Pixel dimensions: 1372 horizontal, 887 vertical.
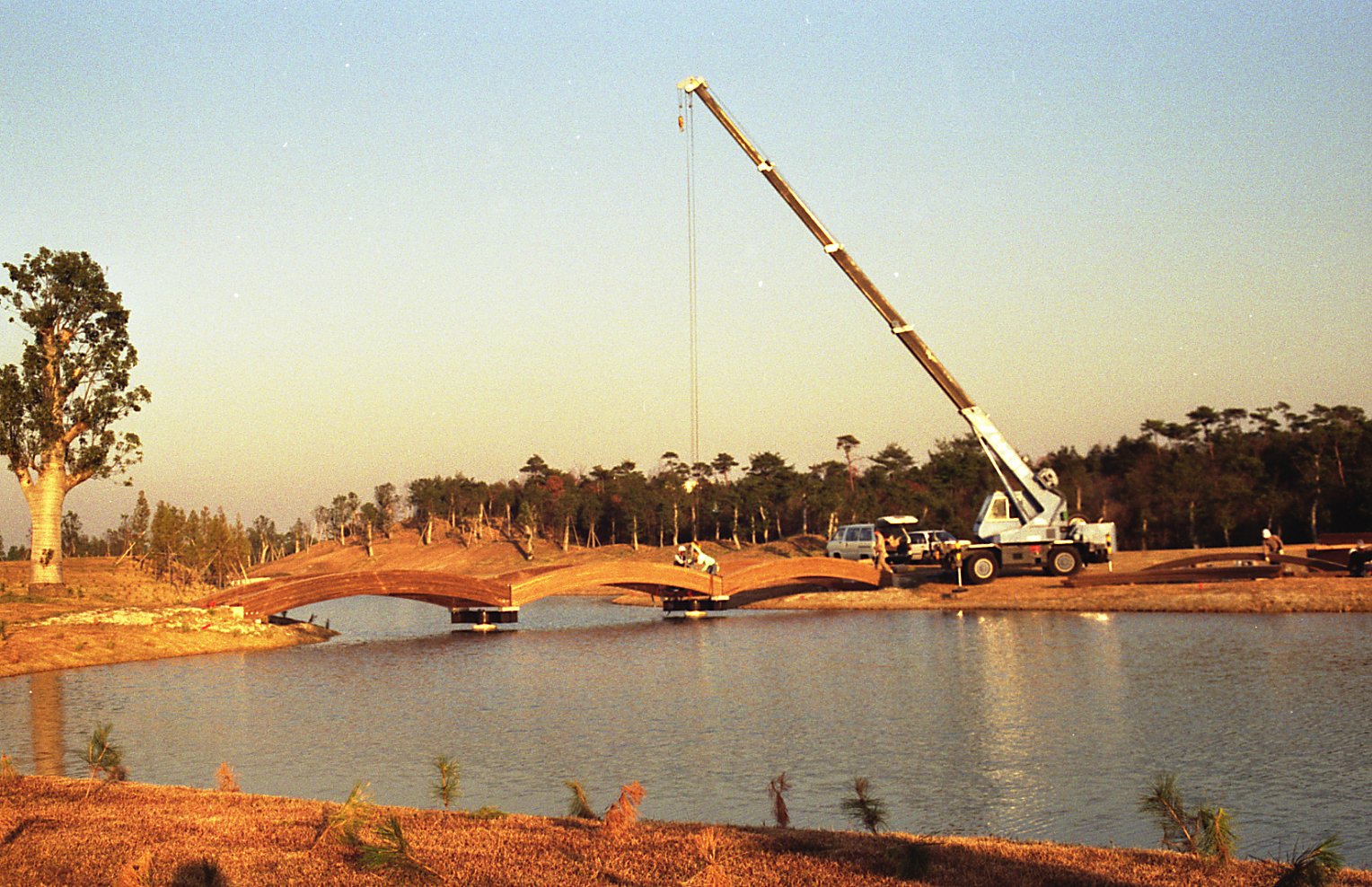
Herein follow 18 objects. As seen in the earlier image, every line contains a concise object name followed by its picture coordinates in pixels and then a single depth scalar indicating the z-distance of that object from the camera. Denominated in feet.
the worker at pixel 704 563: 168.02
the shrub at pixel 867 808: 36.19
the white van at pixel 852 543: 199.21
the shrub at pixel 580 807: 38.93
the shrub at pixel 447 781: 40.27
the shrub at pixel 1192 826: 29.68
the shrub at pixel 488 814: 36.76
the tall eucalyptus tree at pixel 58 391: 138.92
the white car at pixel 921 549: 177.78
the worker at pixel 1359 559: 141.28
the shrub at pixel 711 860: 28.32
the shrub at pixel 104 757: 46.19
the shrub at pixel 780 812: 38.11
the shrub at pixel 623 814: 35.12
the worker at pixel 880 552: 180.55
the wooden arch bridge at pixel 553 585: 132.77
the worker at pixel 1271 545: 152.76
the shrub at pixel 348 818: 32.94
